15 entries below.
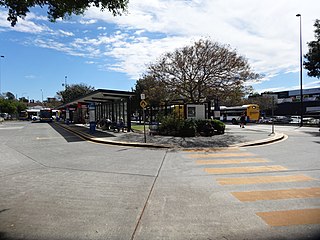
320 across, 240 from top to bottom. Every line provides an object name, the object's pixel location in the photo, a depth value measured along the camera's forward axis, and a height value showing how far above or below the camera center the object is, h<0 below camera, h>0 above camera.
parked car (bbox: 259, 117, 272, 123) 46.97 -1.79
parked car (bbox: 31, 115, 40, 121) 69.51 -1.14
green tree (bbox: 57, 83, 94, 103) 77.75 +6.62
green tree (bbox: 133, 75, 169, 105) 23.77 +2.03
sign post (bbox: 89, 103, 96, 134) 22.31 -0.61
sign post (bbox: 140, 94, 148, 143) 15.05 +0.52
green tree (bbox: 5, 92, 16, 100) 142.93 +10.60
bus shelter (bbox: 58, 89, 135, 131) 22.22 +0.56
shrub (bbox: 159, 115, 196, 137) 17.52 -1.03
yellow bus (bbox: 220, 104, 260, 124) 44.72 -0.40
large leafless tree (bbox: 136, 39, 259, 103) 20.98 +3.11
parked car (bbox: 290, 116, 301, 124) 43.17 -1.63
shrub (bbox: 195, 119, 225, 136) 18.39 -1.10
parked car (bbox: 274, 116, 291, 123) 44.28 -1.67
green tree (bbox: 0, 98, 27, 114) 85.22 +2.58
